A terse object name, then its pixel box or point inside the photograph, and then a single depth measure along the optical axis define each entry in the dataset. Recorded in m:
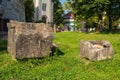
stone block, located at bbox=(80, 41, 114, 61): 4.09
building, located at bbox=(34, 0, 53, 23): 22.87
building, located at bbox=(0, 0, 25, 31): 11.41
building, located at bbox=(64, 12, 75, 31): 34.31
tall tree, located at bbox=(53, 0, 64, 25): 25.78
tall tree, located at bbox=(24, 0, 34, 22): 16.51
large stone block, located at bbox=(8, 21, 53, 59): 3.98
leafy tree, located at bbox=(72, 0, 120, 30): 10.66
